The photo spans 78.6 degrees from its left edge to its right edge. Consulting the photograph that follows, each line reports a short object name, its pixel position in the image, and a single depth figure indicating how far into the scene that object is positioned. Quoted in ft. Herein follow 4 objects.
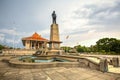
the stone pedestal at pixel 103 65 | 18.33
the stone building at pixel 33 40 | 109.43
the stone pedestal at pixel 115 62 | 23.68
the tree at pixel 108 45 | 124.24
